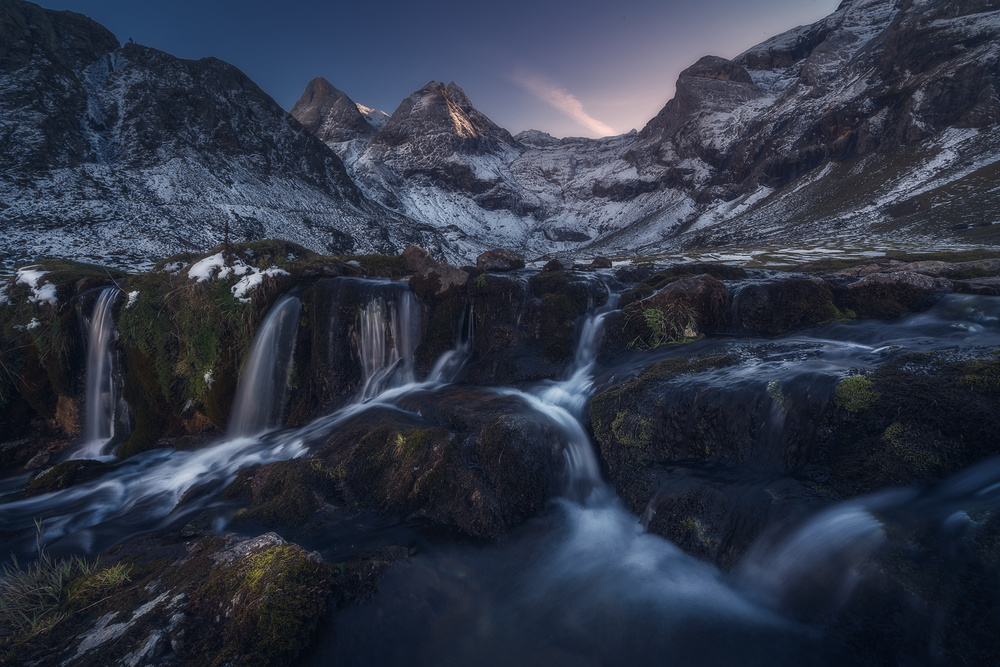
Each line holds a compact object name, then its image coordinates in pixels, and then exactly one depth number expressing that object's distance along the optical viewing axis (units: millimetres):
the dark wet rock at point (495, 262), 18558
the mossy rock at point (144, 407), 10008
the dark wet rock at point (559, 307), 10414
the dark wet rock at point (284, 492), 5727
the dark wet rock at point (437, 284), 11875
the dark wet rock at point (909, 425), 3852
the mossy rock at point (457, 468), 5543
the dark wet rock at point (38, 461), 9891
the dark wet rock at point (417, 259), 15336
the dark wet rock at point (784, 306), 8805
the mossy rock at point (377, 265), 14207
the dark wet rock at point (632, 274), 15534
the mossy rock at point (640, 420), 5688
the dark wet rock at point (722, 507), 4242
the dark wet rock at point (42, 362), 10367
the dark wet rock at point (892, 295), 8680
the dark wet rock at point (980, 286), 8688
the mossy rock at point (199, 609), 3064
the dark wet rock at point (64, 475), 8023
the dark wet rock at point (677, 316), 9250
